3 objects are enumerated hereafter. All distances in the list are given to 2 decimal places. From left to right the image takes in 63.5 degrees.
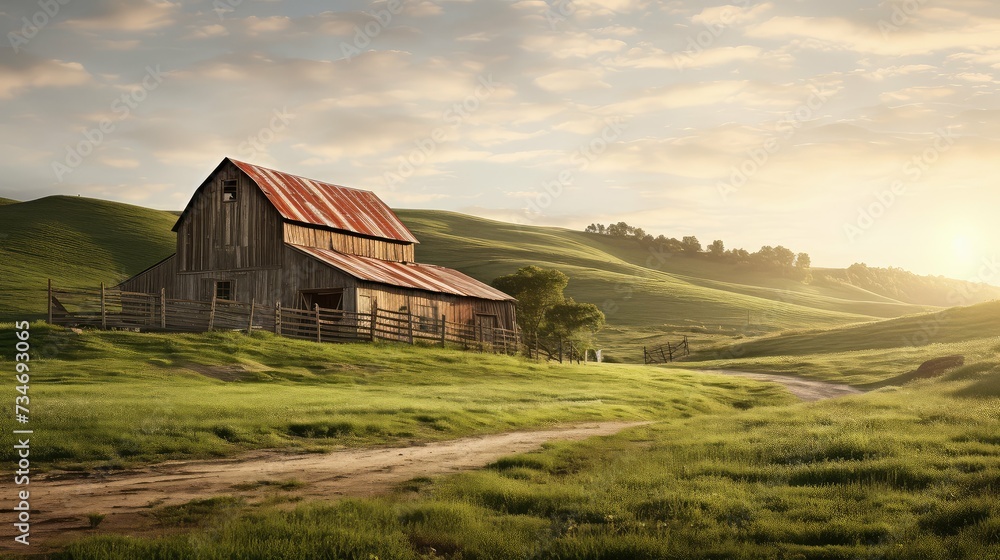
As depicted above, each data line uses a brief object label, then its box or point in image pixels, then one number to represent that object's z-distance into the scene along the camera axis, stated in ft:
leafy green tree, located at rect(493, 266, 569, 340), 200.95
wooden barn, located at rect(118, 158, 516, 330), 147.33
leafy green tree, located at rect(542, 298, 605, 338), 199.74
